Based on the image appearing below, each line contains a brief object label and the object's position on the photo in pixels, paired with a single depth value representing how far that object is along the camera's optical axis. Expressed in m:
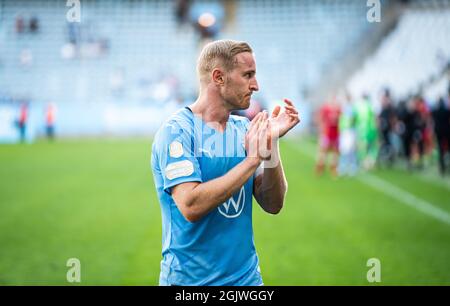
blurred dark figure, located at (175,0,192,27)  37.66
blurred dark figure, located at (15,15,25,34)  35.59
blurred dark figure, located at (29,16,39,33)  35.06
